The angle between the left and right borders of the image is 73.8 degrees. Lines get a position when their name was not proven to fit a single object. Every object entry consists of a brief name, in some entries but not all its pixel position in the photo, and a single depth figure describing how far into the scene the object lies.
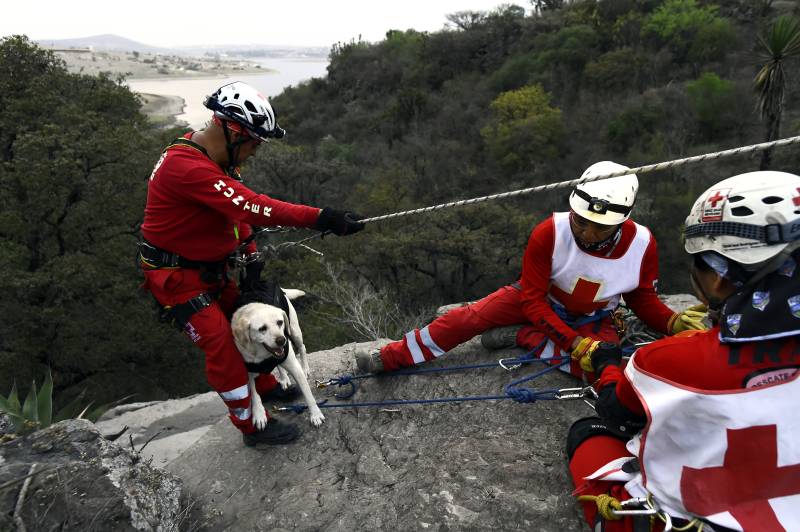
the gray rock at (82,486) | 2.75
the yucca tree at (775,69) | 13.06
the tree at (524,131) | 31.56
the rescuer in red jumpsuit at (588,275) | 3.31
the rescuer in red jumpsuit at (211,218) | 3.37
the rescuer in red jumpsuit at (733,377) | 1.88
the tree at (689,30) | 32.88
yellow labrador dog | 3.71
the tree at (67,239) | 12.98
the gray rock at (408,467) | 3.00
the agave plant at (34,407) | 4.12
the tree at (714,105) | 27.17
